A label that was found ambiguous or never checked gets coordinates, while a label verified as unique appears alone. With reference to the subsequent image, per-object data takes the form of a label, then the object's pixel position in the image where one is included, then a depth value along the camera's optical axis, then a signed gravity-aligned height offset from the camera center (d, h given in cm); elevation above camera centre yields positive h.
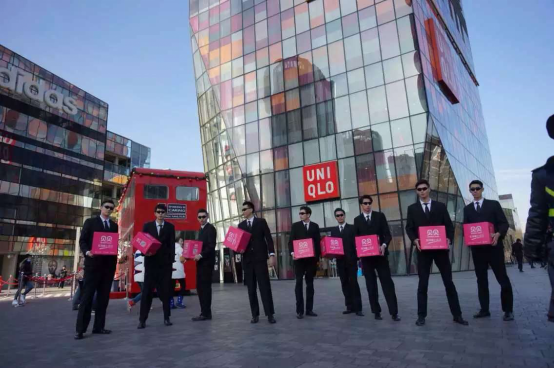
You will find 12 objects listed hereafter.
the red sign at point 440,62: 2683 +1444
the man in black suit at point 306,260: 751 -7
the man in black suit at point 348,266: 742 -24
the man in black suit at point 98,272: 619 -9
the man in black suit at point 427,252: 584 +13
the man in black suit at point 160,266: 686 -5
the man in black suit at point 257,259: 695 +0
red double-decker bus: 1280 +225
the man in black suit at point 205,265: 753 -7
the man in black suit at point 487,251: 616 -3
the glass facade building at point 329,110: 2397 +1102
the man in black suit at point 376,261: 659 -13
